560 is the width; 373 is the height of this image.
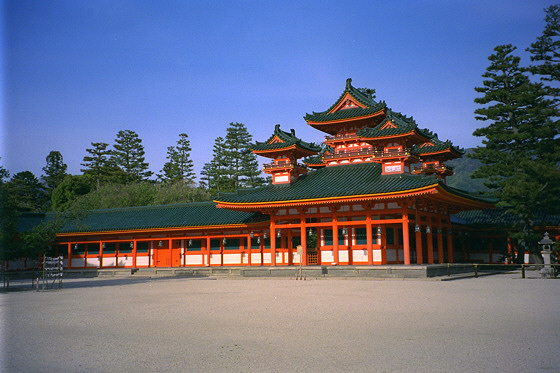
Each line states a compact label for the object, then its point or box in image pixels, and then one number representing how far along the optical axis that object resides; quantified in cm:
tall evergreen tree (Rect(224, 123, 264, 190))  7206
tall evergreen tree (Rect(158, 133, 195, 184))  8112
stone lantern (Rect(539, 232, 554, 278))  2444
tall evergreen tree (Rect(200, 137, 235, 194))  7319
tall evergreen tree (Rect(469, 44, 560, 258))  3075
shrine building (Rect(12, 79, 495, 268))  2728
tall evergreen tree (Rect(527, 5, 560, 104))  3228
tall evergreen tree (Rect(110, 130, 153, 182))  8162
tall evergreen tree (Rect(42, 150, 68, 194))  7970
